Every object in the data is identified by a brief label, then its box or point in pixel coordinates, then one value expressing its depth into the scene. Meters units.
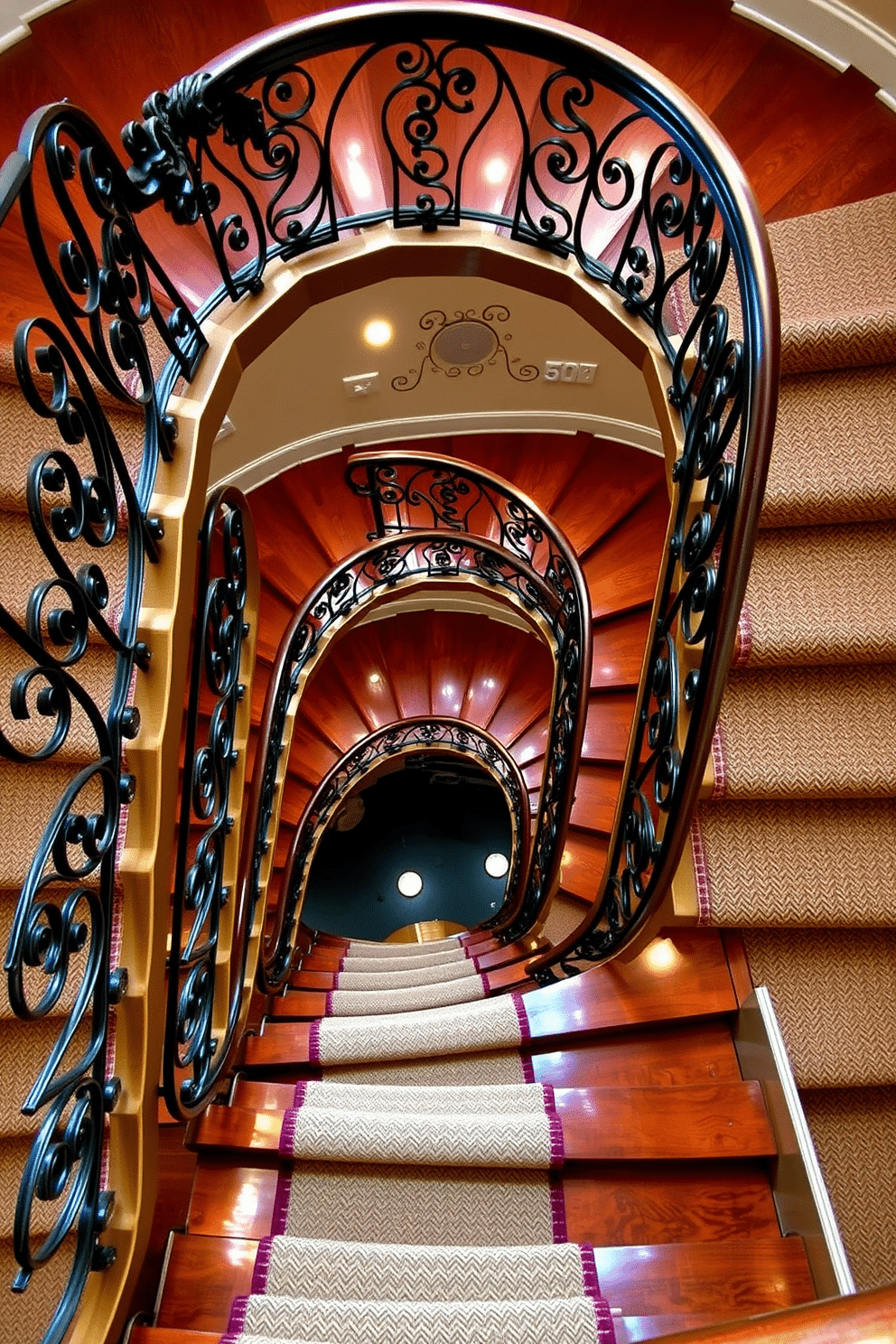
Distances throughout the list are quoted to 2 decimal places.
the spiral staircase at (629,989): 1.70
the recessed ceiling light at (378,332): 4.33
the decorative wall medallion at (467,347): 4.41
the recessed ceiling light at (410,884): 10.77
